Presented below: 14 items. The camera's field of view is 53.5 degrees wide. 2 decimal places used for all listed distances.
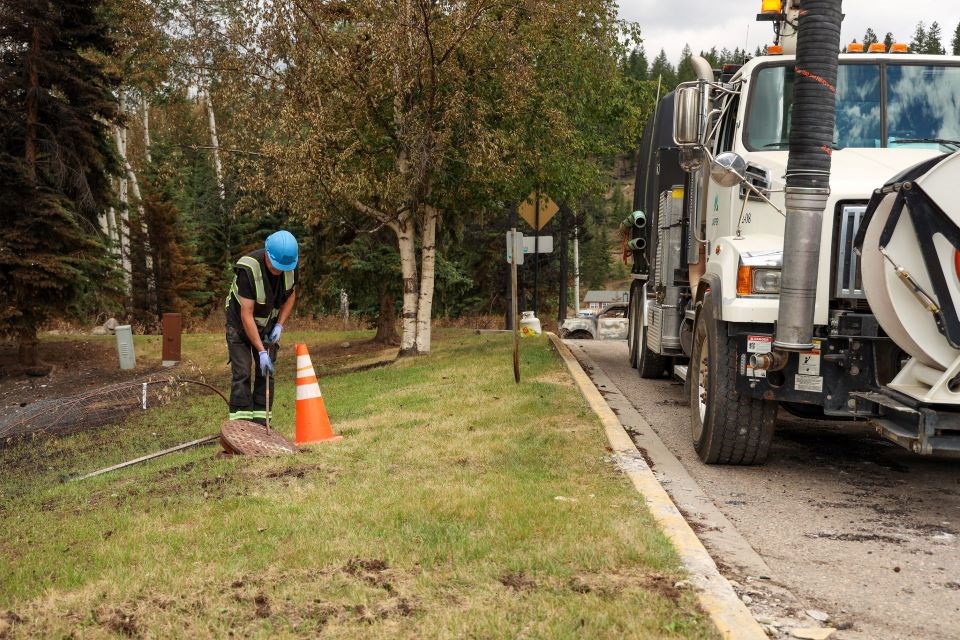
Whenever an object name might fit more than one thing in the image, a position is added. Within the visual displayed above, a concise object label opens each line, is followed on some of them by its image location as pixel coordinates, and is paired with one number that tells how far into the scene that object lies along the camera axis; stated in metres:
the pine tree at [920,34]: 112.03
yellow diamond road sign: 14.02
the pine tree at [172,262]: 36.25
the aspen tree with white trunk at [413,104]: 16.42
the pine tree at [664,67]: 107.96
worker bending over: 7.94
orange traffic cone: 7.89
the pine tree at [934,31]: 98.26
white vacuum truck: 5.19
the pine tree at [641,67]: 106.18
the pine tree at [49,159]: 17.92
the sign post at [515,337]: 10.85
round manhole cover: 7.09
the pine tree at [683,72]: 102.25
